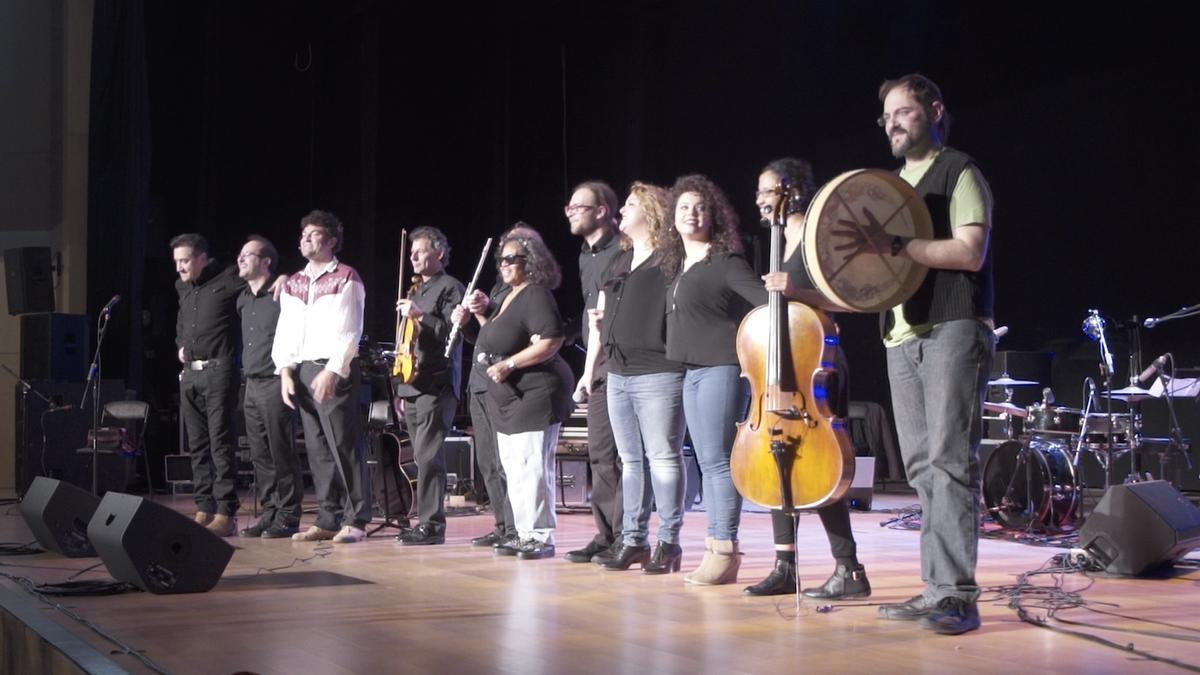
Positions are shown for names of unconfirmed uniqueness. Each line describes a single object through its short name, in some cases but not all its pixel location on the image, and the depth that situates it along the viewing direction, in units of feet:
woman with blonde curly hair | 15.72
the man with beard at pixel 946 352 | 11.39
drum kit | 22.39
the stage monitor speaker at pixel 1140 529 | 15.80
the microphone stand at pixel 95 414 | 24.54
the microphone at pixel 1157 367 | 24.79
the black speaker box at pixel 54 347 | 32.40
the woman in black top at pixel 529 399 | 18.19
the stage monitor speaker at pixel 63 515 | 18.35
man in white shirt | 20.43
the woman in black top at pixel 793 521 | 13.25
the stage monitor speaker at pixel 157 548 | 14.15
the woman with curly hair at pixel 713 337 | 14.70
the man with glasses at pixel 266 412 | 21.76
